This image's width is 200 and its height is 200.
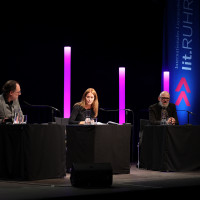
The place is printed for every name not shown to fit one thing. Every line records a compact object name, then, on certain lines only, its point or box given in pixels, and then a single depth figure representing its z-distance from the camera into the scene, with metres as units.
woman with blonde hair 10.83
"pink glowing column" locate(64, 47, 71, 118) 12.27
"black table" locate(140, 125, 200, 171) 11.18
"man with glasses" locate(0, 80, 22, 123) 9.38
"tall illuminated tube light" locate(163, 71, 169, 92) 15.32
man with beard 11.95
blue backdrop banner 15.55
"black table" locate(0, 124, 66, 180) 8.75
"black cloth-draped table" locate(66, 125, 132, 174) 10.07
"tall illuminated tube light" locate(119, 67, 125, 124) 14.63
